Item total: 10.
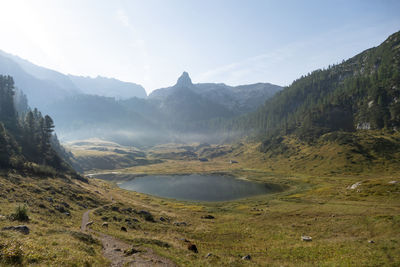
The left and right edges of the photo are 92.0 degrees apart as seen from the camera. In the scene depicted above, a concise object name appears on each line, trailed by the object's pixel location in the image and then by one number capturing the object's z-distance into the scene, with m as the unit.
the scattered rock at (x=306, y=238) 34.19
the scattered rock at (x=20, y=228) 20.38
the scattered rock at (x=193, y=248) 29.28
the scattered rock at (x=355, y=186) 75.44
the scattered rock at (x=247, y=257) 26.52
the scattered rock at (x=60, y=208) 40.04
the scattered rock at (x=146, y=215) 52.81
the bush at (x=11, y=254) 12.97
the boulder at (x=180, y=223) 51.31
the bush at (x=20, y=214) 25.32
